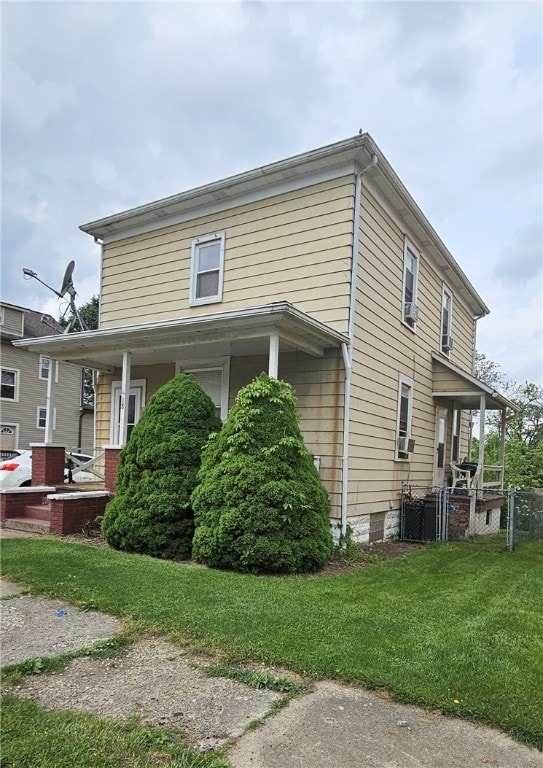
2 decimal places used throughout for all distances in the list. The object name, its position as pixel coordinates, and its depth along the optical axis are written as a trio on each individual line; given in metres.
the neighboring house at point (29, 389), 23.91
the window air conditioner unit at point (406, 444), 10.82
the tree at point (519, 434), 16.34
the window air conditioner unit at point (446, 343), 13.74
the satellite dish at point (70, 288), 14.27
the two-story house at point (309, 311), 8.48
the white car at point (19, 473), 11.62
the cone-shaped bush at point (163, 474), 7.21
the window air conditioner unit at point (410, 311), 11.13
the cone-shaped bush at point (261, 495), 6.36
